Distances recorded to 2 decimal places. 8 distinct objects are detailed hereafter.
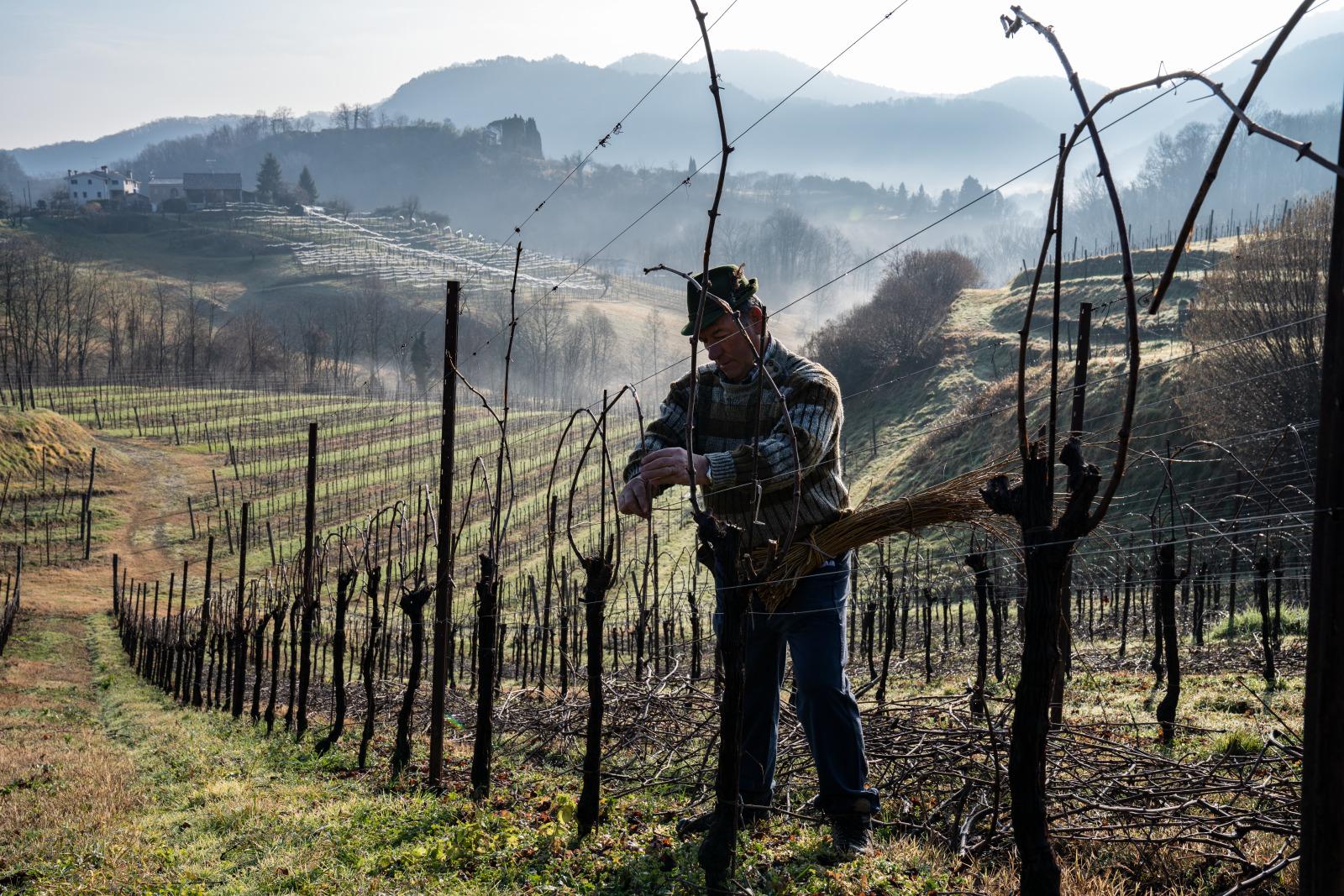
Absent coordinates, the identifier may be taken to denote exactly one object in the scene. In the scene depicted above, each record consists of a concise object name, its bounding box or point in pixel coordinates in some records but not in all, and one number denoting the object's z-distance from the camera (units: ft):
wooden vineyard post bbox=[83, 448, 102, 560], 132.67
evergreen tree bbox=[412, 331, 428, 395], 254.27
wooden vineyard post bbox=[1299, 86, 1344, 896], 6.60
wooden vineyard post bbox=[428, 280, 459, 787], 21.80
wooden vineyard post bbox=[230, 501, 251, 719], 48.26
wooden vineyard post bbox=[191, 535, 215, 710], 57.41
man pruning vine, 12.62
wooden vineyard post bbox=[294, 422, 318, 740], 35.35
